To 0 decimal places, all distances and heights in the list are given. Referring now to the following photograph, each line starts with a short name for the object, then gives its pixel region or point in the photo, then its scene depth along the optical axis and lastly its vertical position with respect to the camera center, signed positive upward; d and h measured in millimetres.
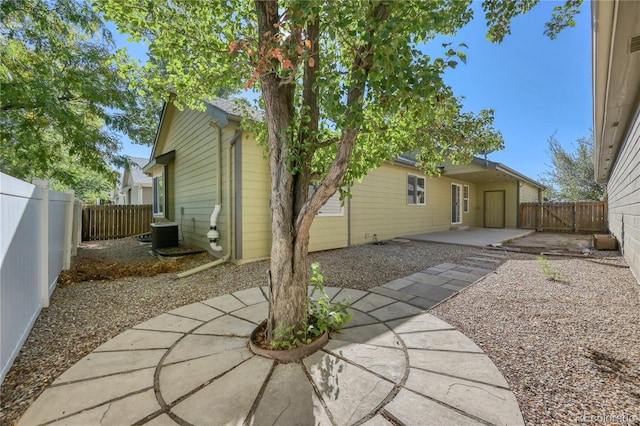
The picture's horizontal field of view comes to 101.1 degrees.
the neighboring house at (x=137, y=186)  14164 +1381
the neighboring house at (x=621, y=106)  2196 +1561
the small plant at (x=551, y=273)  4117 -981
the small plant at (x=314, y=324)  2133 -1008
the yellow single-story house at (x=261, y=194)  5430 +576
